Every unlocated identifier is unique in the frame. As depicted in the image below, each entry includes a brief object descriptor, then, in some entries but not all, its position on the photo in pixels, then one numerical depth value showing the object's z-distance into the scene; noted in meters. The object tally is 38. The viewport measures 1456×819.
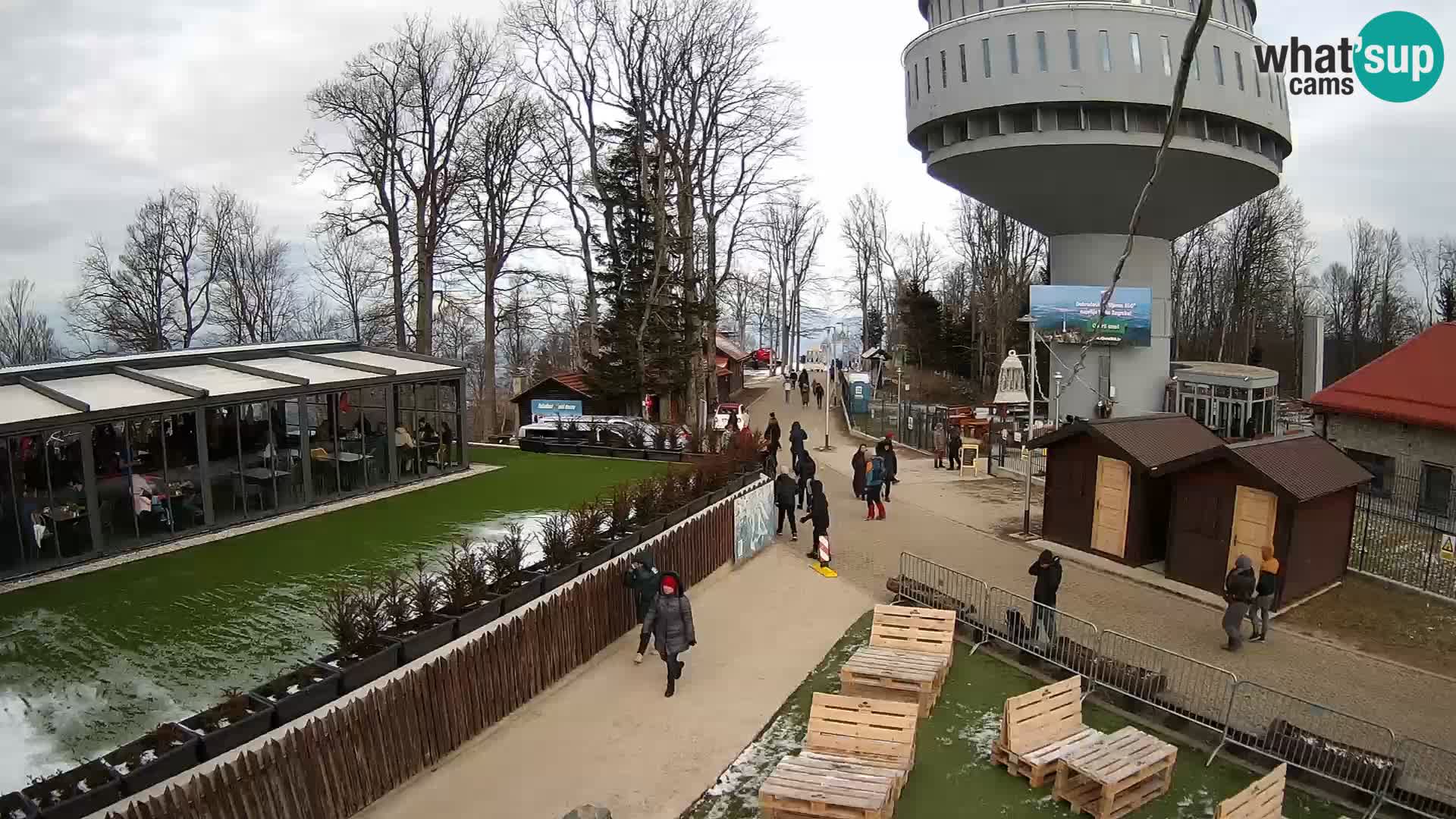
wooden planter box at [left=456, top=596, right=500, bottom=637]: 11.39
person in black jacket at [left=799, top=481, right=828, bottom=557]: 17.25
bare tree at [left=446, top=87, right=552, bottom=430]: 36.81
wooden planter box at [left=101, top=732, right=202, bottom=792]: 7.52
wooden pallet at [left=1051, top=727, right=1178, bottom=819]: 8.29
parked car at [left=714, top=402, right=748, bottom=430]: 34.04
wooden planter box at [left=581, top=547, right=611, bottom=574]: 14.26
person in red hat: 11.41
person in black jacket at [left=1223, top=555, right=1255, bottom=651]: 12.66
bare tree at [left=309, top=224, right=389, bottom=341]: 53.09
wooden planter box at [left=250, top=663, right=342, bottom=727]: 8.98
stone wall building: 21.36
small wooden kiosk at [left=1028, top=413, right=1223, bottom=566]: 17.14
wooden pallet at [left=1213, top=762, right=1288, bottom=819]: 7.25
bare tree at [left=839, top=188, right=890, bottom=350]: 67.75
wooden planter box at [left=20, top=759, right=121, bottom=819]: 7.01
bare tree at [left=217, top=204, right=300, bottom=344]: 48.62
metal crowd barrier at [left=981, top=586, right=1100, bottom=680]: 11.62
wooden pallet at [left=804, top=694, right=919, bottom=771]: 9.02
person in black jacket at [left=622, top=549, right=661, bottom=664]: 12.76
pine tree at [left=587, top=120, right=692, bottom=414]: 33.62
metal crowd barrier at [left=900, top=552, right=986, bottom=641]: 13.53
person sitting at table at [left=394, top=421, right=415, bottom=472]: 21.19
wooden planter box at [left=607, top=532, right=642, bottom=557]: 15.19
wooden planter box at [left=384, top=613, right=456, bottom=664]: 10.49
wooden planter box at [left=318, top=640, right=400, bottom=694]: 9.67
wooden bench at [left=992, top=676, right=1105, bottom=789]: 8.93
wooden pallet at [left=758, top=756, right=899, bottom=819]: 7.84
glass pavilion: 14.01
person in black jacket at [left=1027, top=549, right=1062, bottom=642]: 12.62
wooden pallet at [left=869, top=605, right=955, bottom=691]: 11.82
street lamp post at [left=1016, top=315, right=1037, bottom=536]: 19.67
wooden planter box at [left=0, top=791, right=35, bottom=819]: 6.95
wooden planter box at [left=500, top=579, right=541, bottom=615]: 12.37
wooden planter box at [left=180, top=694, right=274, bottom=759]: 8.18
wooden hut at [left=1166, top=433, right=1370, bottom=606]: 14.60
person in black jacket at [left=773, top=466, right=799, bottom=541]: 19.22
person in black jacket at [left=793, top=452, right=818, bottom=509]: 20.59
